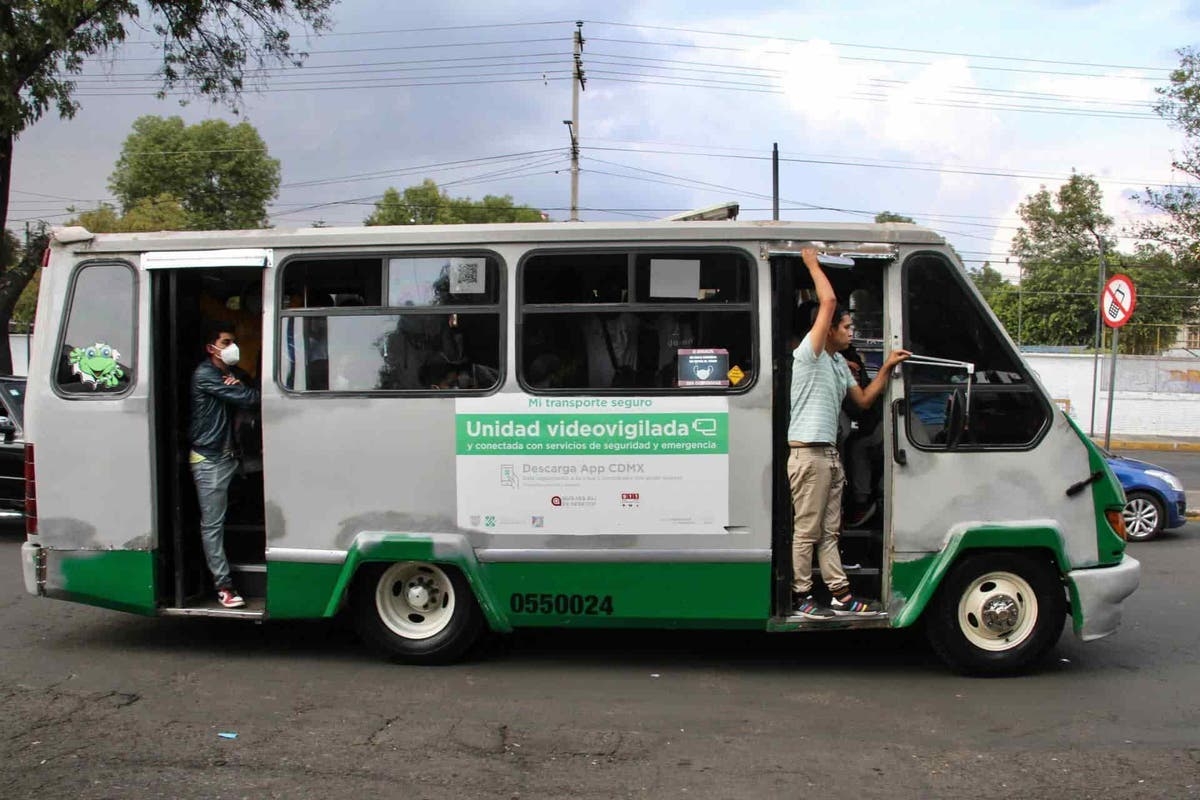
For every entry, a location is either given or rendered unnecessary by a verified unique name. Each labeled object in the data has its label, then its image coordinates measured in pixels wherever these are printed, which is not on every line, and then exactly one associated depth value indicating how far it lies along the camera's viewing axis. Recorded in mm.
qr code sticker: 5723
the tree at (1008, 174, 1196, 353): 46312
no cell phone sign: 13422
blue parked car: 10367
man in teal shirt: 5473
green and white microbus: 5570
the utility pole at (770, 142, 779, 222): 28203
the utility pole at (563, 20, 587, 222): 32969
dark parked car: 9688
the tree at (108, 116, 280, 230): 57250
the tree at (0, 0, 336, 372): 14922
